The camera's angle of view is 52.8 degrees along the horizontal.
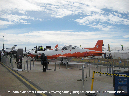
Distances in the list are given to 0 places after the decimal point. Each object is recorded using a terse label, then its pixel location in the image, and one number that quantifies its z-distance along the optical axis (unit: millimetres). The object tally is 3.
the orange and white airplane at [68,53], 18875
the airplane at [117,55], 35531
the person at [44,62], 12055
